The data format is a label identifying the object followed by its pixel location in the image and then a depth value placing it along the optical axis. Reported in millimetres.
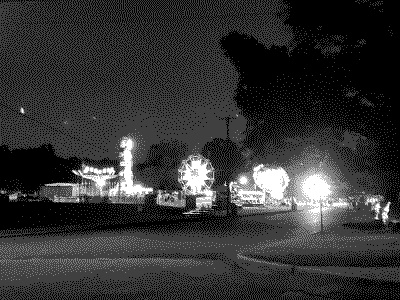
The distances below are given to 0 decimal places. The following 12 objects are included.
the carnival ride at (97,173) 79944
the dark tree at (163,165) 112125
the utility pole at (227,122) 51519
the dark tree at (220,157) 113438
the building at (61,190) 87938
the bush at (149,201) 48625
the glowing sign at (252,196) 85125
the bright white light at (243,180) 104706
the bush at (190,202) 55969
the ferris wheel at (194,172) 60188
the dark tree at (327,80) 12156
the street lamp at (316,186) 22141
